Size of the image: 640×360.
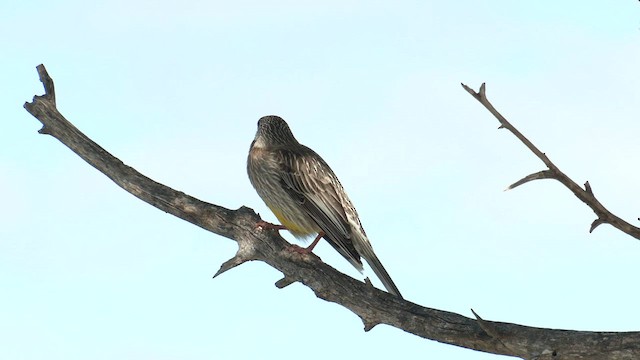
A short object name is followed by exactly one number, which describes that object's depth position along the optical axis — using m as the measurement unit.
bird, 17.83
